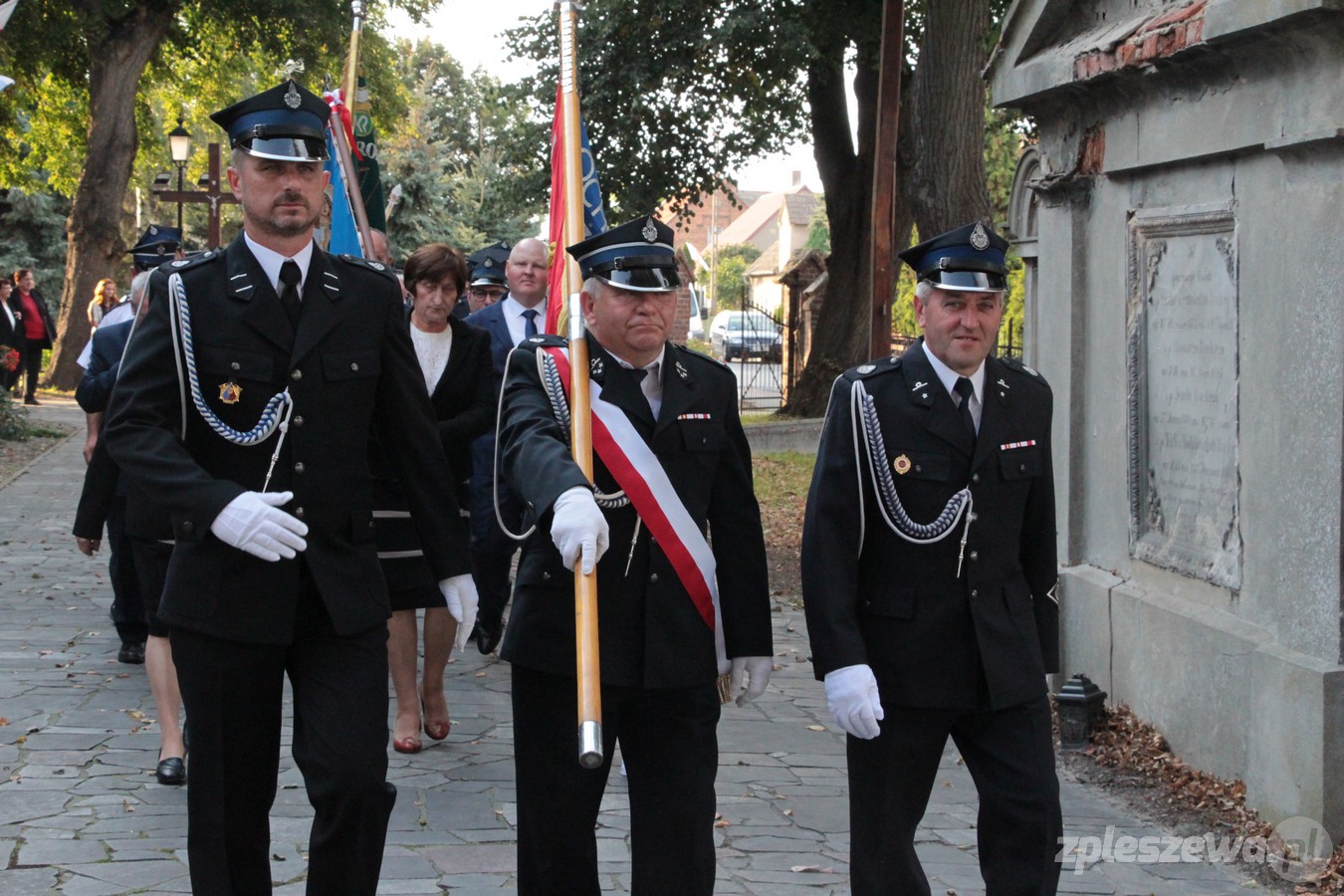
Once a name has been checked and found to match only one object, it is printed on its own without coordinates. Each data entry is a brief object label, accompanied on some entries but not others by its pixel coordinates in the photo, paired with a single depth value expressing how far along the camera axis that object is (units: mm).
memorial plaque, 6969
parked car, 37622
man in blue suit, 8492
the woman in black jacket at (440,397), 7055
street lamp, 29812
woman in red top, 26375
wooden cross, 27031
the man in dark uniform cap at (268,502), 3965
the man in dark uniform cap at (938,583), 4281
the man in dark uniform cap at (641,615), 4137
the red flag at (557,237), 5109
